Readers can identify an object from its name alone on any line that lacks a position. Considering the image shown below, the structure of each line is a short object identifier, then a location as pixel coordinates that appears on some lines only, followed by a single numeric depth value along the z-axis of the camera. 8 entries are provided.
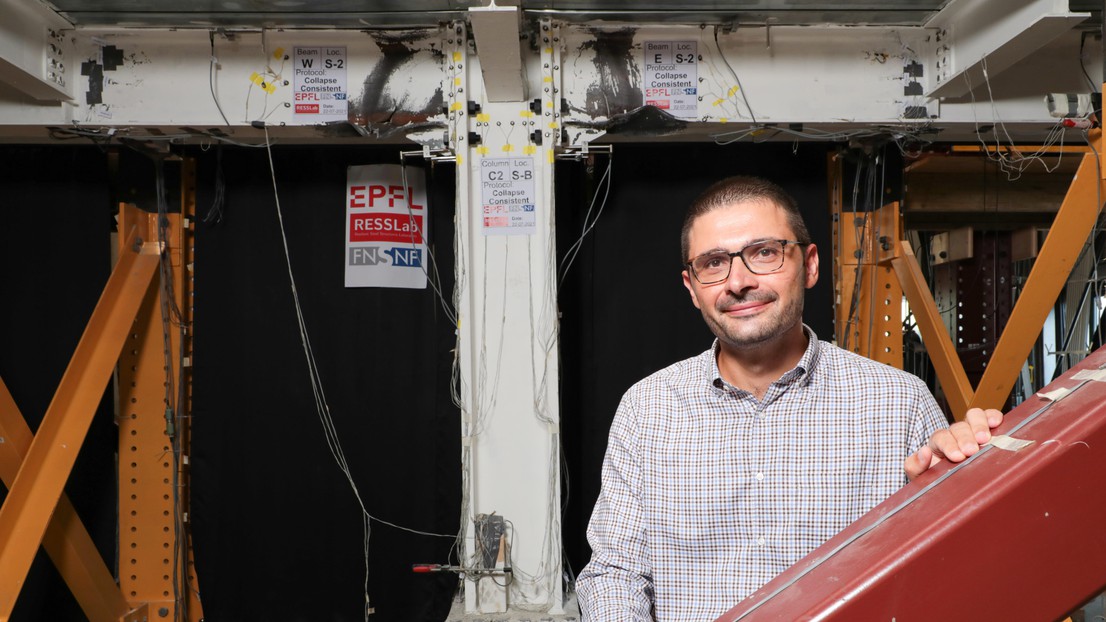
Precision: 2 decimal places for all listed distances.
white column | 2.75
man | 1.25
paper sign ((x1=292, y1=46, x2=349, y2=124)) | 2.81
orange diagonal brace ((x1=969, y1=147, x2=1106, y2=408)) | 2.53
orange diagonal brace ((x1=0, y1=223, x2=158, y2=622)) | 2.61
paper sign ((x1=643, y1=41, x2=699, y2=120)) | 2.79
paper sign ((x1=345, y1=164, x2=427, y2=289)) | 3.21
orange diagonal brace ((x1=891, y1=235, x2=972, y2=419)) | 2.88
